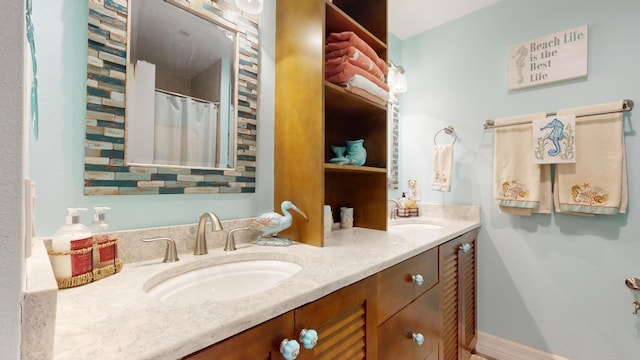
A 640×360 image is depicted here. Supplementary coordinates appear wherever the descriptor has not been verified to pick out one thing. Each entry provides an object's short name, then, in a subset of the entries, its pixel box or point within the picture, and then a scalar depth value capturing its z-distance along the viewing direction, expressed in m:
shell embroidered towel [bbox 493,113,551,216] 1.62
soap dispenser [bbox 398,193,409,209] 2.11
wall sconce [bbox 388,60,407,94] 2.03
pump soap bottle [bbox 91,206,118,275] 0.69
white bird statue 1.05
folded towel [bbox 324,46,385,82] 1.17
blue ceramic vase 1.34
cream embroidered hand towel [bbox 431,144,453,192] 1.94
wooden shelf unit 1.08
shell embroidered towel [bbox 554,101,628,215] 1.40
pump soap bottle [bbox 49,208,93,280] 0.62
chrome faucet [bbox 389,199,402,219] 2.08
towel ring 2.02
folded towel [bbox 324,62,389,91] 1.16
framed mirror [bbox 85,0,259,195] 0.79
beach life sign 1.55
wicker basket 0.62
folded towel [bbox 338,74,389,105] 1.17
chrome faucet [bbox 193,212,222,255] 0.92
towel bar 1.39
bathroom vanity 0.40
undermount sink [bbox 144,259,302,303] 0.74
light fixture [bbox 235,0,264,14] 1.04
